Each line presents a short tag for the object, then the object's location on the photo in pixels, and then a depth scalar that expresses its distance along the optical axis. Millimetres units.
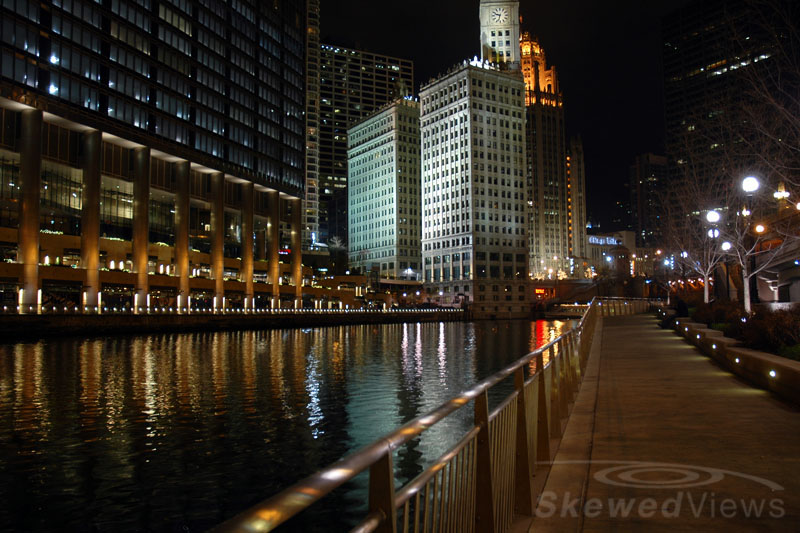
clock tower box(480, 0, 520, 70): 196750
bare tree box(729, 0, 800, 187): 23672
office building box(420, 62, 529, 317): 171000
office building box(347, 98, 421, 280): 198500
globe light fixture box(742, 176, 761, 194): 22719
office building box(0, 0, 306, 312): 68812
